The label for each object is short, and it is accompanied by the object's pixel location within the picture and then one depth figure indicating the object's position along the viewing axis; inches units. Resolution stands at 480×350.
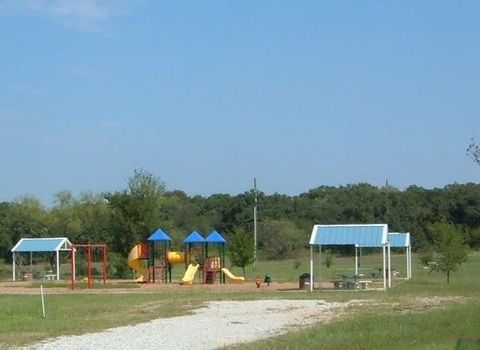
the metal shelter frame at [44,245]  2078.0
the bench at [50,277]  2107.5
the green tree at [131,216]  2220.7
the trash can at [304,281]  1534.2
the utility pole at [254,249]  2233.9
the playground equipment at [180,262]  1852.9
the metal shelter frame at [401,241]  1891.0
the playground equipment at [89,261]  1672.1
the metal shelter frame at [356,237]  1437.0
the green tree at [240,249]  2113.7
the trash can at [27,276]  2170.8
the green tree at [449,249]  1680.6
